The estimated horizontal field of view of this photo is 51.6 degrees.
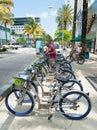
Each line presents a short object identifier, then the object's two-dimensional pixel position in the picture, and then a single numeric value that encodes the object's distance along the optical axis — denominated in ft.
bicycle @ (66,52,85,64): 27.06
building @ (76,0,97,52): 49.50
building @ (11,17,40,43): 222.70
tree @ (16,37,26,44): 143.76
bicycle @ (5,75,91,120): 7.54
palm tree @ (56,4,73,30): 84.18
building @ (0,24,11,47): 97.31
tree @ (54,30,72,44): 69.84
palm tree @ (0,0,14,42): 50.25
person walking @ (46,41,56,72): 17.98
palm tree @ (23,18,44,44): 119.97
